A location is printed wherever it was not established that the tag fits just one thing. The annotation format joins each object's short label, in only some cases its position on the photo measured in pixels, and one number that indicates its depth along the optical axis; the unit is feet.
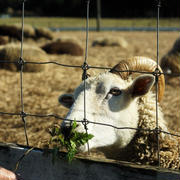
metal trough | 7.23
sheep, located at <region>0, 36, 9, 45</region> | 48.76
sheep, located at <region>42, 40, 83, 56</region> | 40.70
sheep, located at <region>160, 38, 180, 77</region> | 28.40
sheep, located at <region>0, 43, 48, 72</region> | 30.07
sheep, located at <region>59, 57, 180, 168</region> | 9.64
